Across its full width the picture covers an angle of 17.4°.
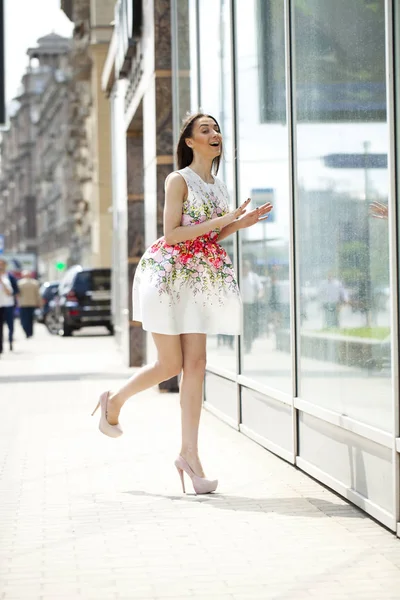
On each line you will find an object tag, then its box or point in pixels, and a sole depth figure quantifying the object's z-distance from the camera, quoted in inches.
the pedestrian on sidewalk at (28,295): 1113.4
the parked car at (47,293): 1619.1
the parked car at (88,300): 1237.1
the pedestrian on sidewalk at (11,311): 955.3
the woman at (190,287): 256.2
